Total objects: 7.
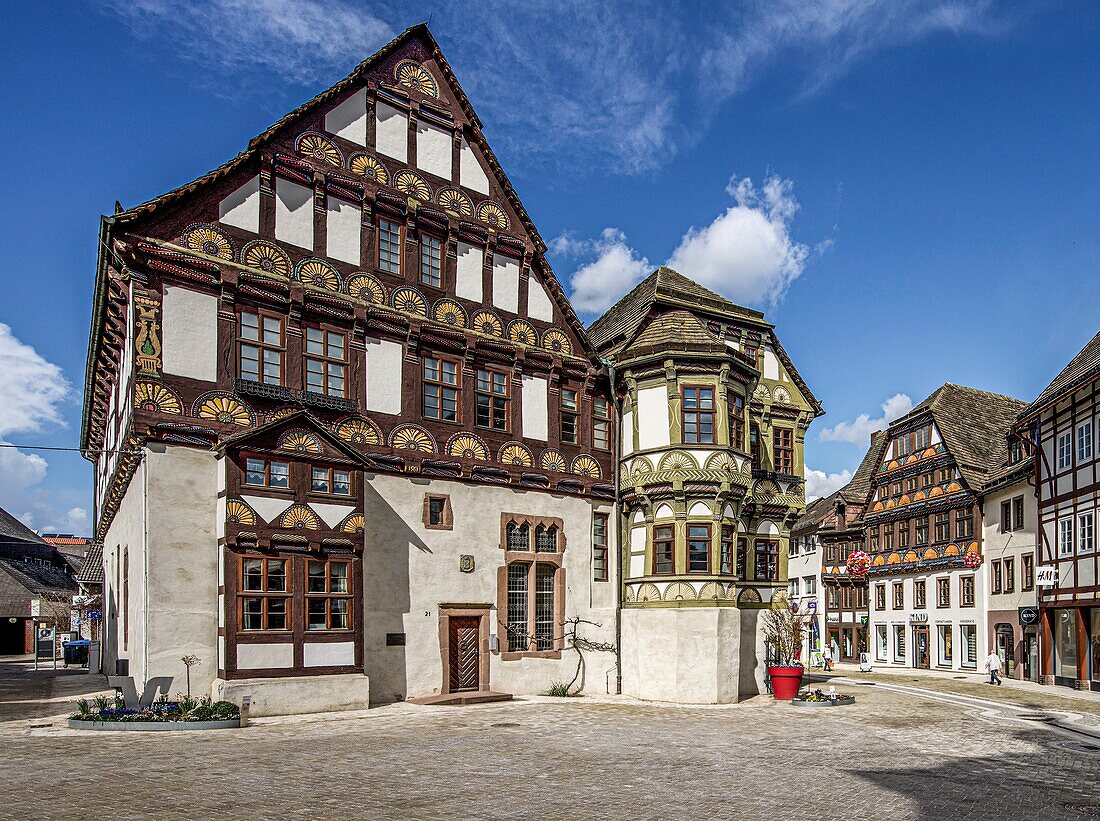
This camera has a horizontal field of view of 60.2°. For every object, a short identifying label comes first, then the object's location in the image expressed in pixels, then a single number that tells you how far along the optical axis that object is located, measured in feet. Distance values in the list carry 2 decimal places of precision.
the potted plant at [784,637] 92.97
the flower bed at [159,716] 55.47
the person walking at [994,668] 127.34
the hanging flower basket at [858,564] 142.10
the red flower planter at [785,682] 88.58
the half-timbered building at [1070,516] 111.45
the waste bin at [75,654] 141.59
